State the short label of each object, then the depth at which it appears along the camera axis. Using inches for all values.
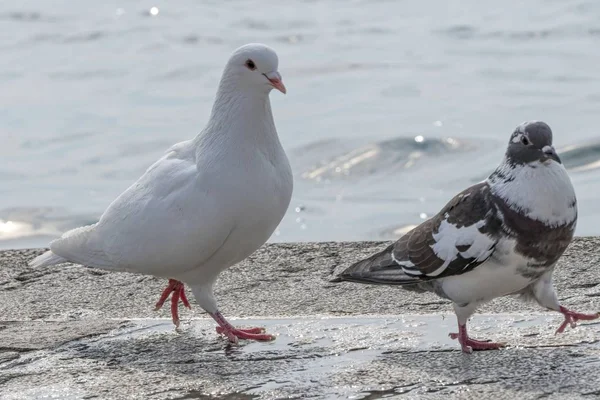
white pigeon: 400.5
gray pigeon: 364.5
